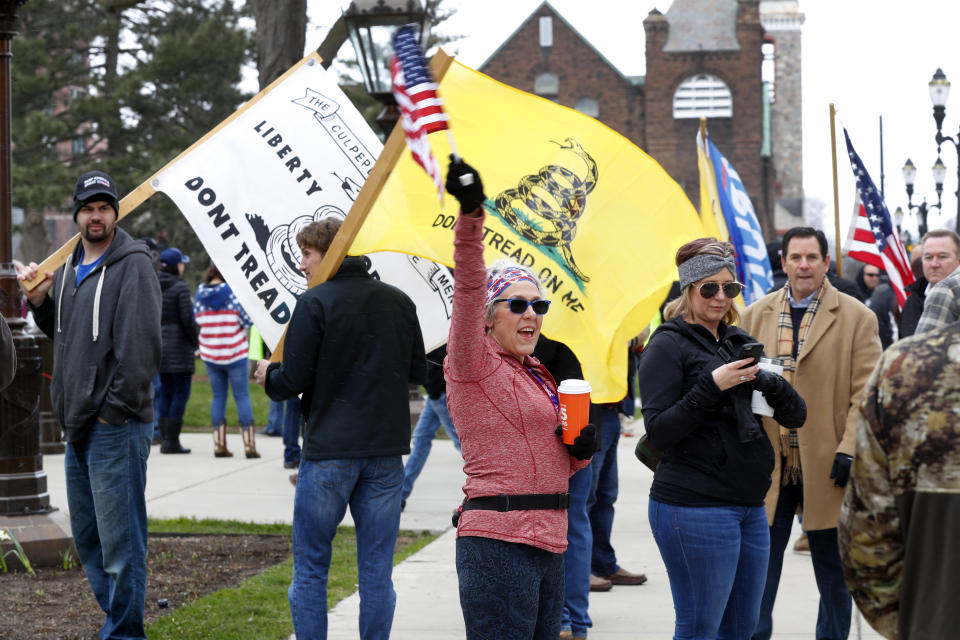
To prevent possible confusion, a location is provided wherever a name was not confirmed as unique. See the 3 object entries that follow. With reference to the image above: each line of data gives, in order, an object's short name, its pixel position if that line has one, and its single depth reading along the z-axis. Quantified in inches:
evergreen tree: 1210.0
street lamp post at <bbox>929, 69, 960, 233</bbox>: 907.4
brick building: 2159.2
